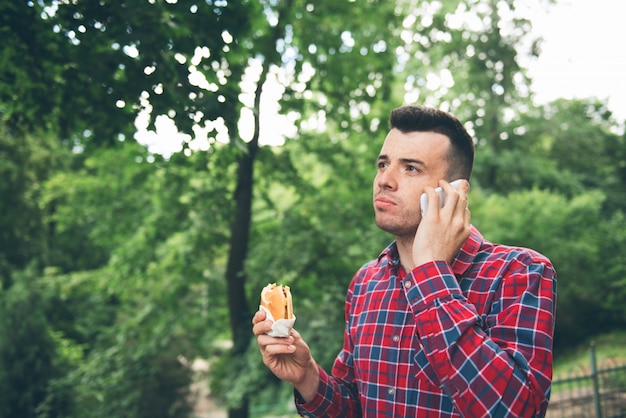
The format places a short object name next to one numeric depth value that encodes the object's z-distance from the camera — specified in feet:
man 4.64
